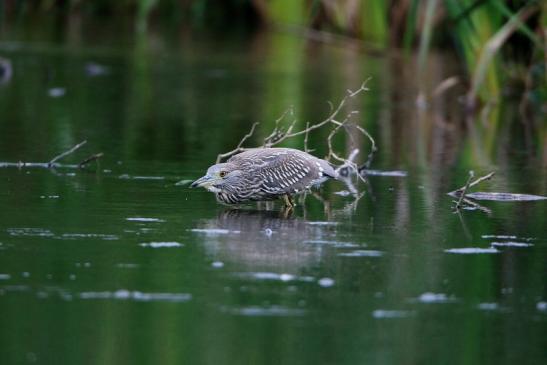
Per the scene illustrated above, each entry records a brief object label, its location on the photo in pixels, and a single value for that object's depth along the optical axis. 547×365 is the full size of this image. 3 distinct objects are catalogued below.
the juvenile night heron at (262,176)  17.45
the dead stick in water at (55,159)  20.69
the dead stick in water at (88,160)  20.38
